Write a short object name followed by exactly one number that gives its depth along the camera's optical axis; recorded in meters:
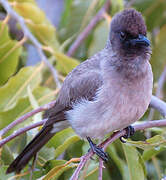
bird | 4.86
